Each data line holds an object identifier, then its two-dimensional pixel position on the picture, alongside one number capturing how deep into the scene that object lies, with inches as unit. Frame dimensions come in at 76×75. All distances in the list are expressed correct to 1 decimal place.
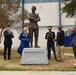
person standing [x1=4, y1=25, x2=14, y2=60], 309.0
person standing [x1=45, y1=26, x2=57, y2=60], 311.3
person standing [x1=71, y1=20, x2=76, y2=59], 262.2
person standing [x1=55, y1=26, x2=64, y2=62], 304.1
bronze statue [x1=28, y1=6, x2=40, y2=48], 296.9
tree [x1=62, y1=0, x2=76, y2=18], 576.4
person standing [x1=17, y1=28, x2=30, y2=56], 313.4
